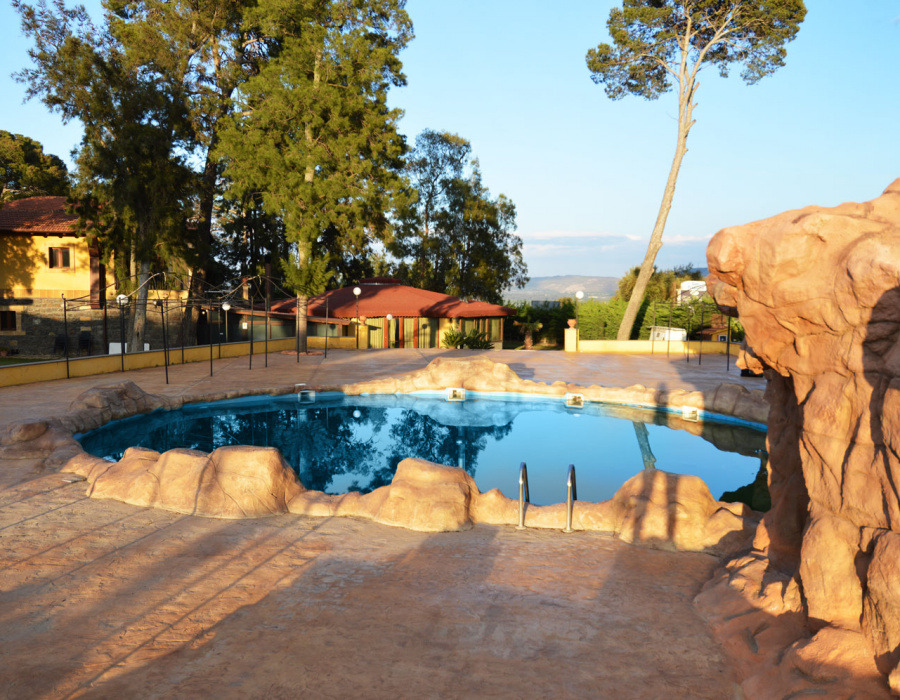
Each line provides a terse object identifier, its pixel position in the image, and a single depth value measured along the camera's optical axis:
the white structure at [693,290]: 25.37
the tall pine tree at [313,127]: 23.41
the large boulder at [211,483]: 7.11
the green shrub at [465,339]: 27.22
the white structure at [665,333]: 26.19
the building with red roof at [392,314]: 27.45
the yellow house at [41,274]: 26.16
